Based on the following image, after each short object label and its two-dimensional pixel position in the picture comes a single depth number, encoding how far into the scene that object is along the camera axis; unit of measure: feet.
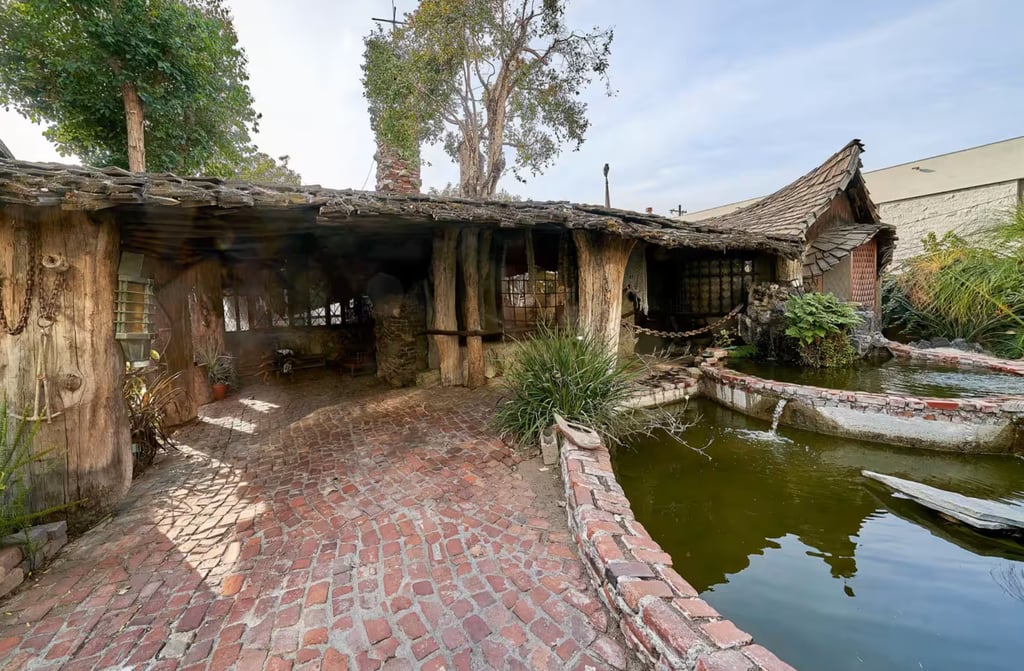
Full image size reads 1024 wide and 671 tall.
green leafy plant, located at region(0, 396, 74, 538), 8.39
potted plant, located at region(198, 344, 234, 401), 22.74
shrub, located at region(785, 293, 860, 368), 23.38
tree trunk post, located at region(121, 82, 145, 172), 29.04
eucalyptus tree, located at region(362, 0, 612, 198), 36.27
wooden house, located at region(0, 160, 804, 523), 9.39
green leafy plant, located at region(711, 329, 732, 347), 28.89
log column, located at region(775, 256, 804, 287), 28.81
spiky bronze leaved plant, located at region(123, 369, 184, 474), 13.19
